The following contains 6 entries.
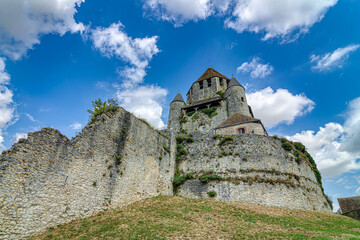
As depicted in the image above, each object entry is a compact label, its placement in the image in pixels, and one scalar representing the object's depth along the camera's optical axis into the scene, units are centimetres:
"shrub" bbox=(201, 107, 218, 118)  3425
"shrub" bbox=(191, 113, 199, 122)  3506
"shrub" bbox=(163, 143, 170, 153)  1807
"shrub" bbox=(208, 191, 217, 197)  1670
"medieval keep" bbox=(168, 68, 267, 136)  3369
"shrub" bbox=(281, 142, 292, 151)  1983
